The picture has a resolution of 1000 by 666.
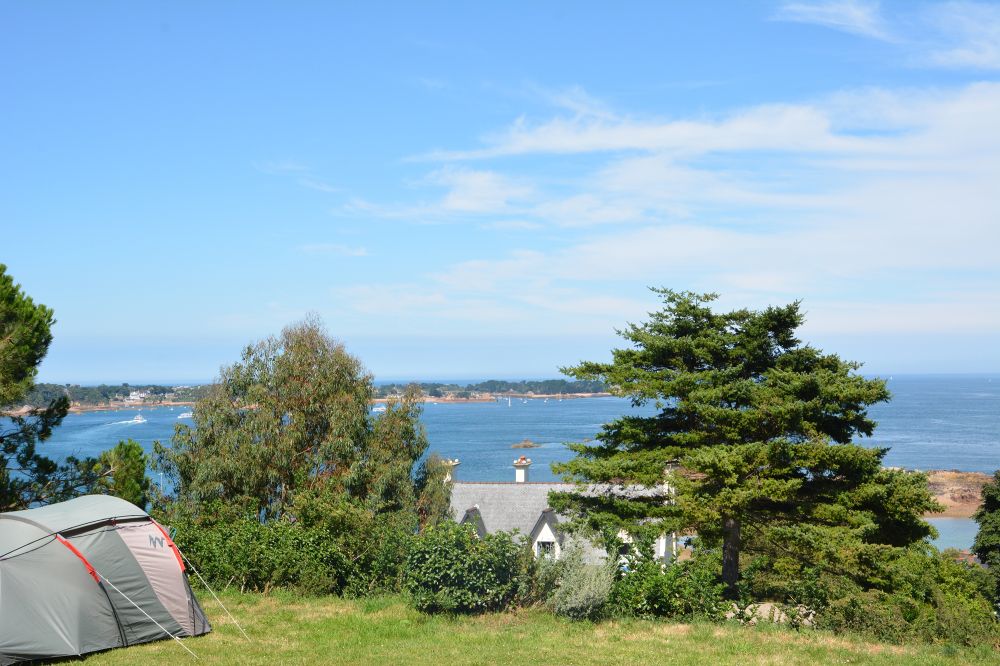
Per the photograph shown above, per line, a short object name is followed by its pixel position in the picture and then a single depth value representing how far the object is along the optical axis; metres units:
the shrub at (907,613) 9.64
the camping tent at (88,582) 8.46
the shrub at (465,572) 10.69
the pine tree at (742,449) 12.62
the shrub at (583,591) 10.32
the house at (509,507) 31.77
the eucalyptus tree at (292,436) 22.39
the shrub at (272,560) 12.39
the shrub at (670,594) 10.54
